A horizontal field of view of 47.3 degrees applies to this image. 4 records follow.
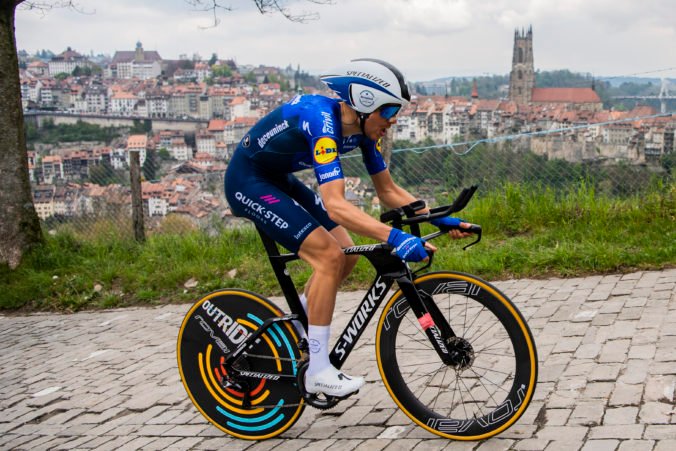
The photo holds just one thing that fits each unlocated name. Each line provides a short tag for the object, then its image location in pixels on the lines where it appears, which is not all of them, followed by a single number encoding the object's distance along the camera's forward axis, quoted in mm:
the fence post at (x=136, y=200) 10086
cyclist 3789
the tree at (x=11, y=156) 9562
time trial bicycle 3785
